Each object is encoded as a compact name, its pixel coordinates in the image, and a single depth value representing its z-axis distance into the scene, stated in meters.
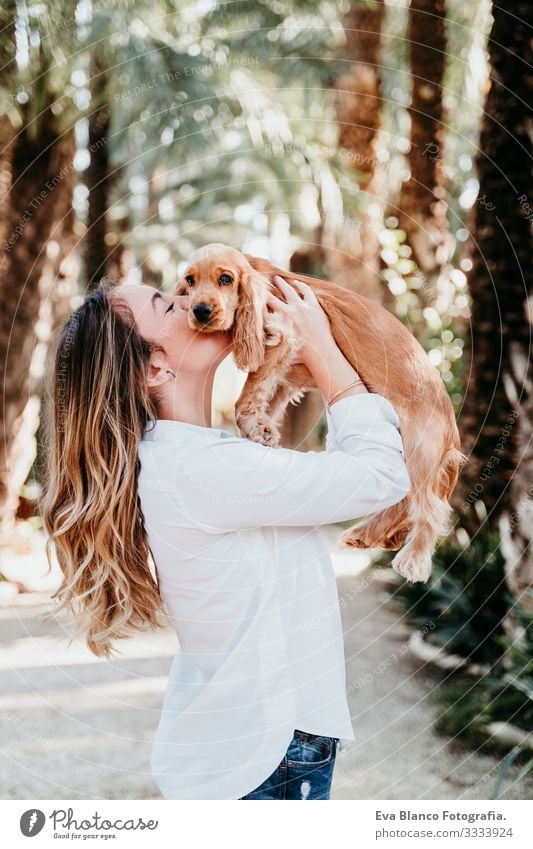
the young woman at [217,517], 1.85
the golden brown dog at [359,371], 2.06
